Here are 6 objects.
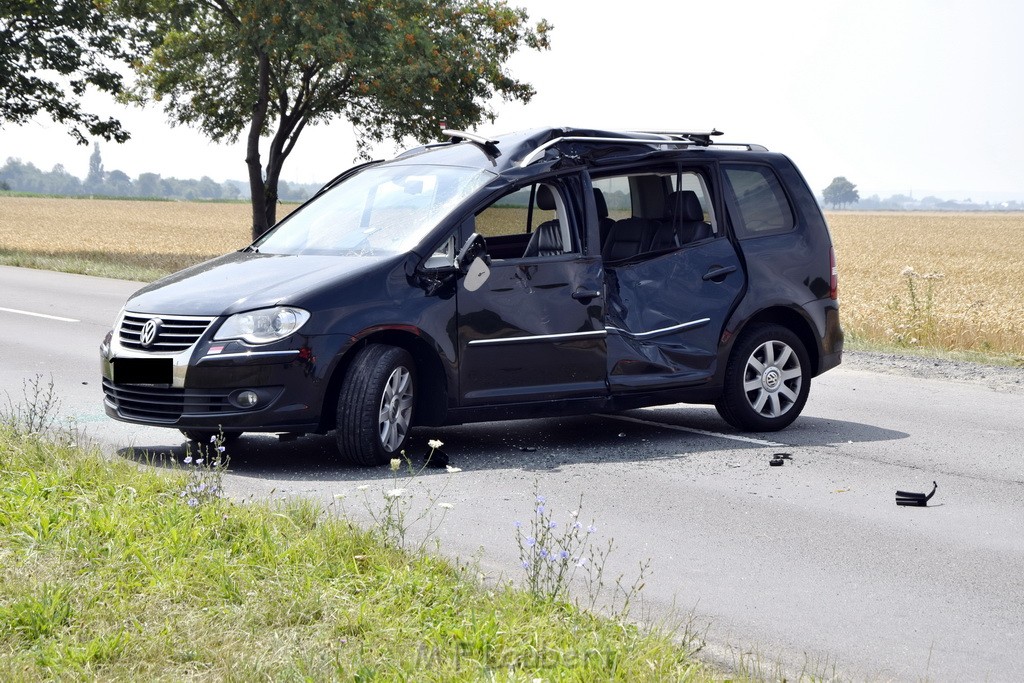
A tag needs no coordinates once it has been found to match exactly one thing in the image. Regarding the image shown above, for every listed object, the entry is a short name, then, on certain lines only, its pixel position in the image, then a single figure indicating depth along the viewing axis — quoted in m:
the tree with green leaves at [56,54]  72.50
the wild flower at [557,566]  9.41
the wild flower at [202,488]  11.48
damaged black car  14.89
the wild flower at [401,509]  10.77
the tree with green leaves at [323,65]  64.31
